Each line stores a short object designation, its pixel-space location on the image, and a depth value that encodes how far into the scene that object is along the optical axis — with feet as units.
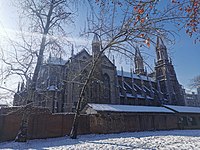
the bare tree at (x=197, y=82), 101.60
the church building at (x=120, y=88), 91.50
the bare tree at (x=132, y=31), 14.10
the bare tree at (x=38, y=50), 41.88
